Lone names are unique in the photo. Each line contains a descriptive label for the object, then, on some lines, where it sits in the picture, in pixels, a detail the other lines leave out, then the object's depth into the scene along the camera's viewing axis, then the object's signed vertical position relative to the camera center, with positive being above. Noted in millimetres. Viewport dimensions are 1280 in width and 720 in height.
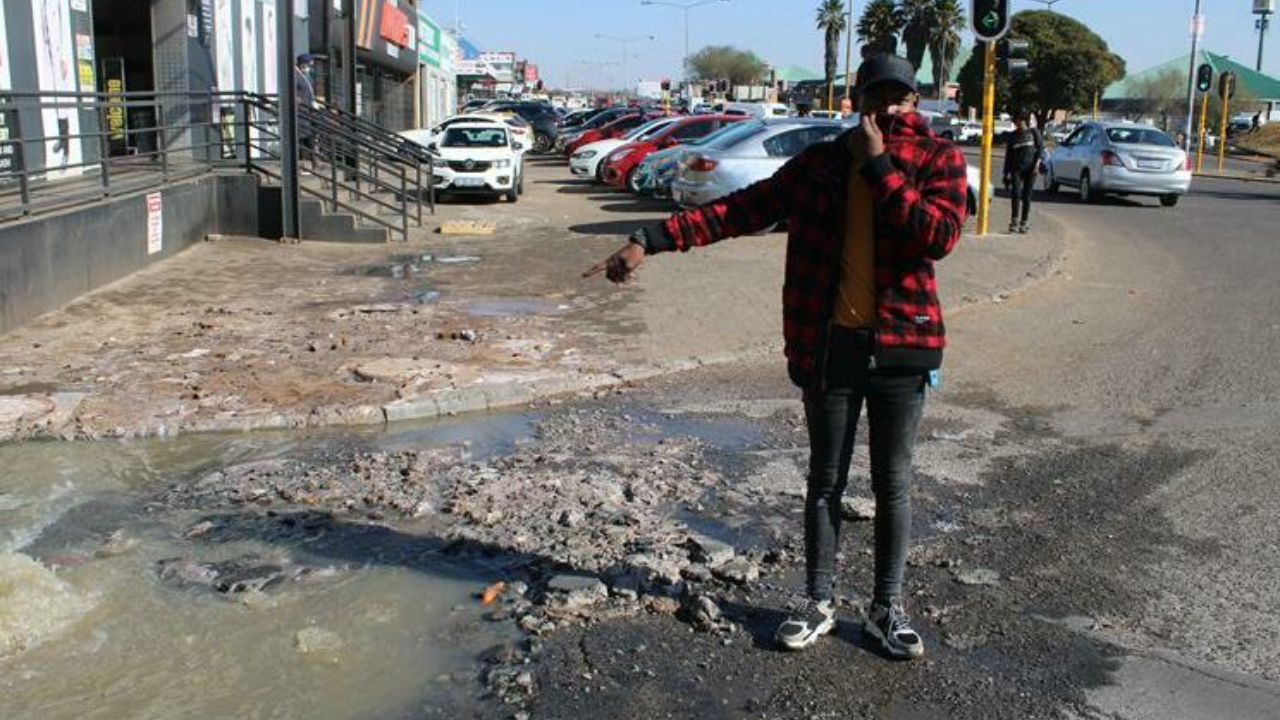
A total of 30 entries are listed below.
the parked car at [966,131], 56875 +1118
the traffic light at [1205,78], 35188 +2294
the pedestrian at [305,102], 16925 +698
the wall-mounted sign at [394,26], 35850 +3886
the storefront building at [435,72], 49906 +3588
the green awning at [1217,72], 72938 +5229
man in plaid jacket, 3729 -413
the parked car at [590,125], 37531 +829
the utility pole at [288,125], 15086 +291
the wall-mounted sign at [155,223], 12883 -835
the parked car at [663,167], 18375 -295
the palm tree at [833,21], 91500 +10210
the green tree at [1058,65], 59688 +4471
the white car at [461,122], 23234 +323
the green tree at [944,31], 81125 +8362
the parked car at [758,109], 34000 +1273
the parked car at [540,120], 44562 +1144
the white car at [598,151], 26531 -23
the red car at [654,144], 24406 +137
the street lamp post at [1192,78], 40000 +2753
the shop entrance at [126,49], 19391 +1613
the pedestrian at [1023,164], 16875 -148
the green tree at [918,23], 81750 +8971
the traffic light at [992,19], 14859 +1673
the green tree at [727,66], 129375 +9505
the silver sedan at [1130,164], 23000 -172
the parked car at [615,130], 31484 +547
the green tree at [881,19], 82375 +9220
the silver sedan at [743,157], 16531 -78
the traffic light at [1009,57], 16984 +1373
